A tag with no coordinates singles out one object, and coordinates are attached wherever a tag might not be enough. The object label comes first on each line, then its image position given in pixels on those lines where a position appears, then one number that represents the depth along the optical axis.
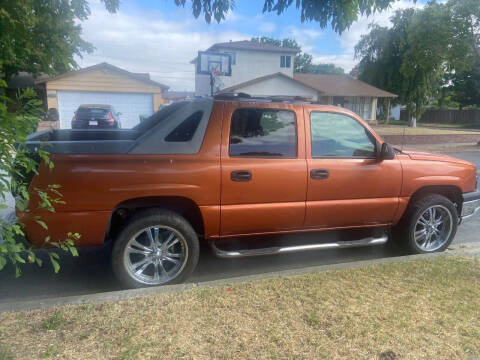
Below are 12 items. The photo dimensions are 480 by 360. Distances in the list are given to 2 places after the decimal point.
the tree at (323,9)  3.95
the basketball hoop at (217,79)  10.86
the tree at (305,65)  71.56
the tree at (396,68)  39.34
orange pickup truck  3.49
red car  16.02
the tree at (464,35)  18.41
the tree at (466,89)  49.47
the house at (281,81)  32.00
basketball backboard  12.02
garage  21.61
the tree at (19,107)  2.23
